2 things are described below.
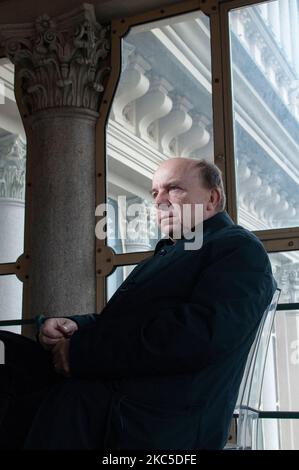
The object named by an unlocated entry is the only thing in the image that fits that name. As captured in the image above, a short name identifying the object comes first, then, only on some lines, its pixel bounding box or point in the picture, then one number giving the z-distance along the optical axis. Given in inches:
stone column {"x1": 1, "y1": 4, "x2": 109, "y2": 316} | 183.5
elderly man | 80.4
